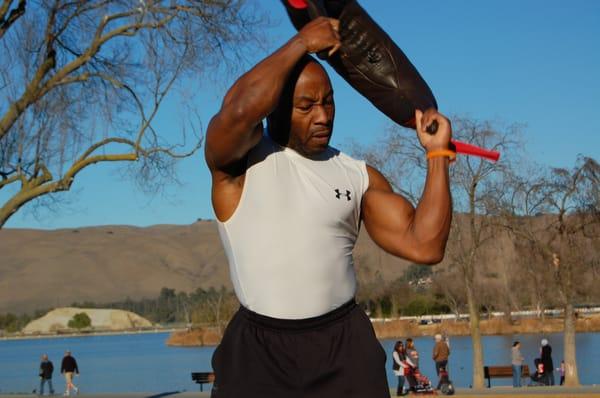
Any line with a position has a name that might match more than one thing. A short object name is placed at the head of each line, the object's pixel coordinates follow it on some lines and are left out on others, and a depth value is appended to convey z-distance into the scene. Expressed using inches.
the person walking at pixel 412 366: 863.1
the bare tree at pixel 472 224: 948.6
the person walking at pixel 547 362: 992.2
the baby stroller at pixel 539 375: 1016.9
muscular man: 117.7
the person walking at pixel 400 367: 858.8
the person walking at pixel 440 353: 916.0
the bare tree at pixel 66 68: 567.8
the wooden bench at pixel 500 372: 1077.8
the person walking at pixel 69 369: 1183.6
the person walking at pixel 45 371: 1202.6
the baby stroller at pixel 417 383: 856.3
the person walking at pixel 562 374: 1055.9
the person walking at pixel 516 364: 1003.3
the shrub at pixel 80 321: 5915.4
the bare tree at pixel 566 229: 969.5
